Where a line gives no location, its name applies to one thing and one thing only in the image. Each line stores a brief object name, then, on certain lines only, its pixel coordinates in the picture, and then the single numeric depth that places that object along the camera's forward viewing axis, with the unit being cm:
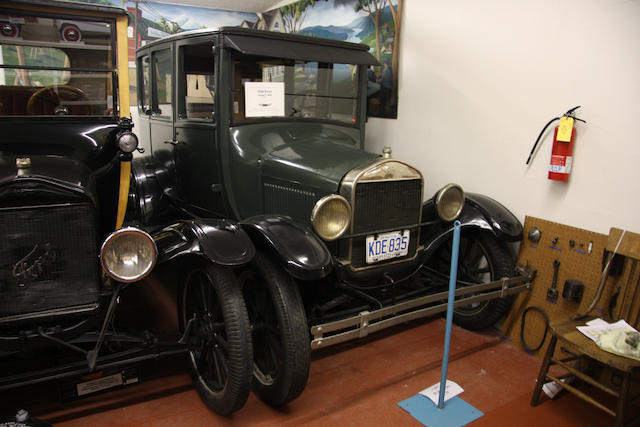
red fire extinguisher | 273
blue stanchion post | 228
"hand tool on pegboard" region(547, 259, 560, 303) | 290
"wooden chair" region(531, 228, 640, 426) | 213
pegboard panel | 273
